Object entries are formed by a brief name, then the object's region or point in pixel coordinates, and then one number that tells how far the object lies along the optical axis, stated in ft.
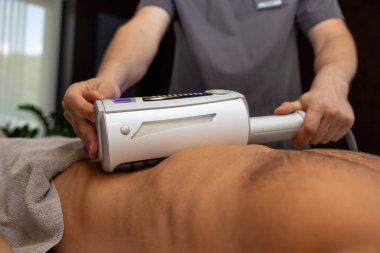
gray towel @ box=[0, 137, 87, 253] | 1.95
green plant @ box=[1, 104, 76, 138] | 8.83
